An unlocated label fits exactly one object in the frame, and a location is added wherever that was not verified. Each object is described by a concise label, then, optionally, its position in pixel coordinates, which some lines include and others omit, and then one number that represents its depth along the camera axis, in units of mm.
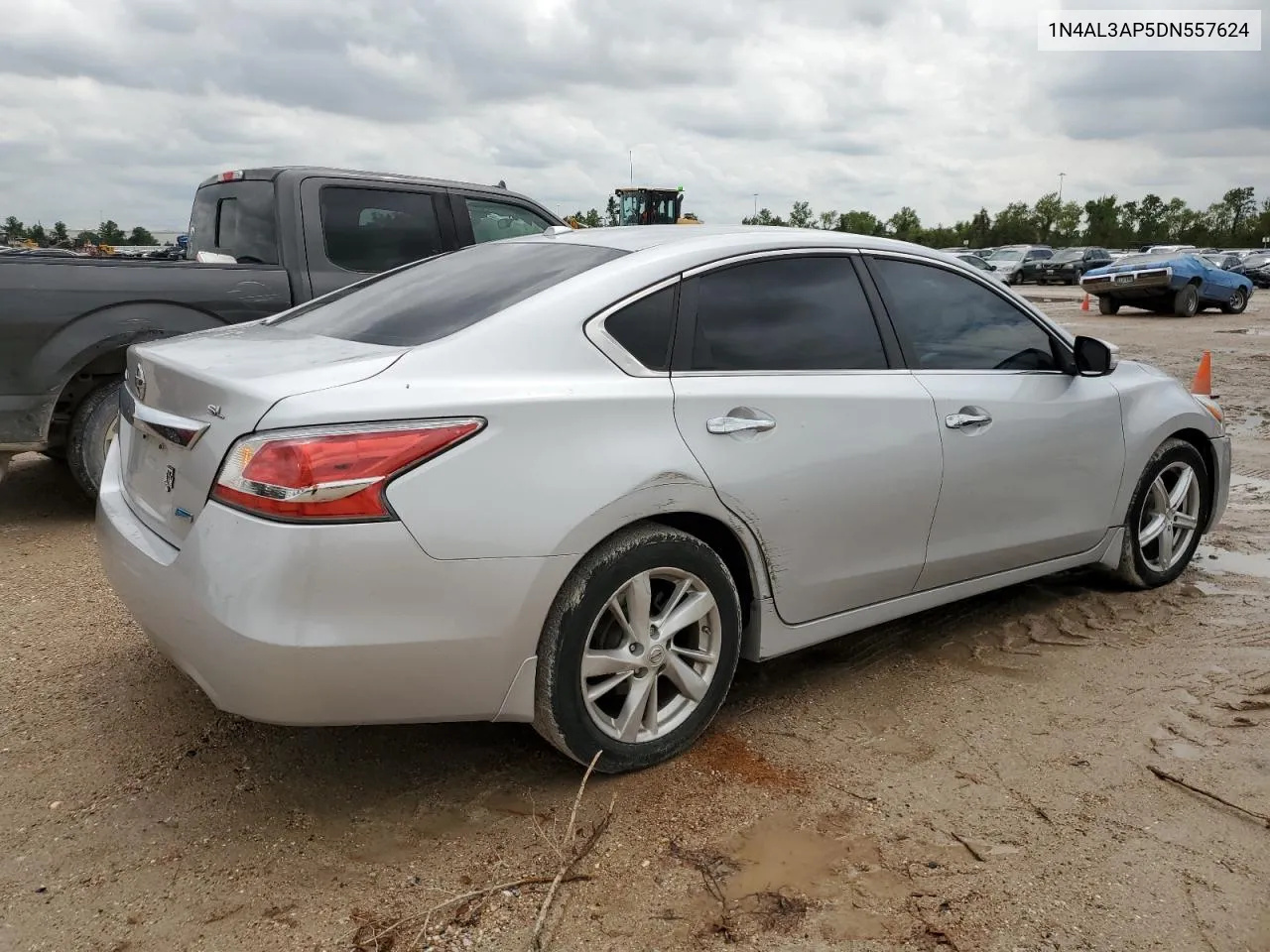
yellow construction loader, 29625
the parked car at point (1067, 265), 42250
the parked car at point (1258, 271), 40406
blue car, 22359
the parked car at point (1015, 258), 42094
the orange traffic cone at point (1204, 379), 8305
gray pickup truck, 5371
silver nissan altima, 2525
